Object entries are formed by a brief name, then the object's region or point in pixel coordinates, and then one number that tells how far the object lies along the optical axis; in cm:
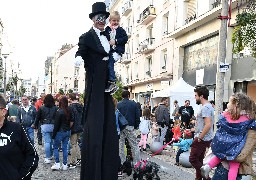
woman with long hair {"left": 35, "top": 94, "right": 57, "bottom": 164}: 1034
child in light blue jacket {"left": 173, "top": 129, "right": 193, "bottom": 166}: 1017
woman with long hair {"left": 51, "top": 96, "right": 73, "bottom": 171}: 923
